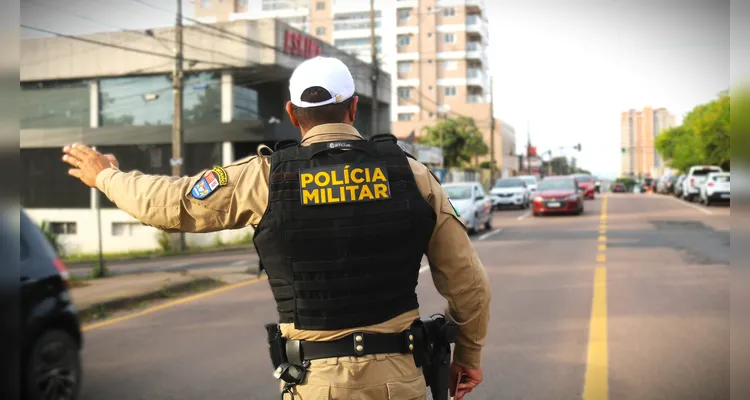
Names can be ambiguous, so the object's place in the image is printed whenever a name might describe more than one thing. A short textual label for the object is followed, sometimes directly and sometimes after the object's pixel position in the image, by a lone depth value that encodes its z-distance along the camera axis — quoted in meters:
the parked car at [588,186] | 44.06
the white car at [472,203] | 20.12
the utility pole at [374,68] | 25.53
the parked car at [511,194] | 34.03
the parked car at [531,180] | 44.54
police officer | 2.31
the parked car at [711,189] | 30.70
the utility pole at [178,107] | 18.67
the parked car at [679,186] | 43.77
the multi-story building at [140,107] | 25.86
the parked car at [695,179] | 36.38
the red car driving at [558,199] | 27.23
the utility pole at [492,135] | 52.22
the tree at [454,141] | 56.53
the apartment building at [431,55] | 79.06
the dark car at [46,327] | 4.34
